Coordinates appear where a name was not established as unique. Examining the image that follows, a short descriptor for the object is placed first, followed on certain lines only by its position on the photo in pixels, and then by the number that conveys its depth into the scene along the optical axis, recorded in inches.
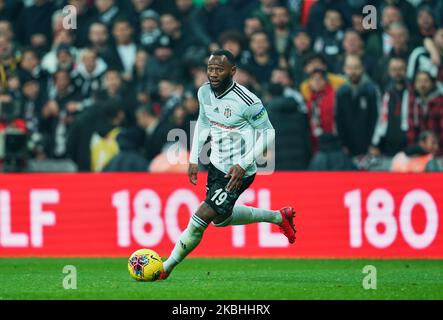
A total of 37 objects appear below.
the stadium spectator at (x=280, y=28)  745.0
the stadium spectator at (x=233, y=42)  705.0
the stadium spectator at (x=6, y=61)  751.7
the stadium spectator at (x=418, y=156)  657.0
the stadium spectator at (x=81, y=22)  793.6
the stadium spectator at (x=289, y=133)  674.8
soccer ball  454.9
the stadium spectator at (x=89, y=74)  759.1
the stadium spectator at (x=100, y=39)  773.9
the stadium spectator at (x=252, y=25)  742.5
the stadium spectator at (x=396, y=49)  709.9
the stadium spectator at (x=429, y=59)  702.5
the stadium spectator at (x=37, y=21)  810.8
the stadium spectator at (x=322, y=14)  745.0
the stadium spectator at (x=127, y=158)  688.4
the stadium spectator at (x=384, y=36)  721.6
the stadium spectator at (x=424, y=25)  719.7
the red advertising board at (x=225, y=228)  621.6
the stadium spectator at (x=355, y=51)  712.4
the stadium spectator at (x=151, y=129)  707.4
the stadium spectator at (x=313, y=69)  699.4
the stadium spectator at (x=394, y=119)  689.6
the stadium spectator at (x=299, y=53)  724.7
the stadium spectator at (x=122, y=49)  766.5
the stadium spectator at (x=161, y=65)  745.6
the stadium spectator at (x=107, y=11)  794.8
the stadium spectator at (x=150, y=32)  766.5
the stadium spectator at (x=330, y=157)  665.6
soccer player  457.4
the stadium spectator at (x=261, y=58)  726.5
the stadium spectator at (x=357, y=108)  685.9
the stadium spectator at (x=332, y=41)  729.6
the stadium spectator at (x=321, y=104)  687.7
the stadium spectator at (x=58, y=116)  748.6
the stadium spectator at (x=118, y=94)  734.5
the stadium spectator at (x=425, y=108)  684.1
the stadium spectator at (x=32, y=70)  772.0
